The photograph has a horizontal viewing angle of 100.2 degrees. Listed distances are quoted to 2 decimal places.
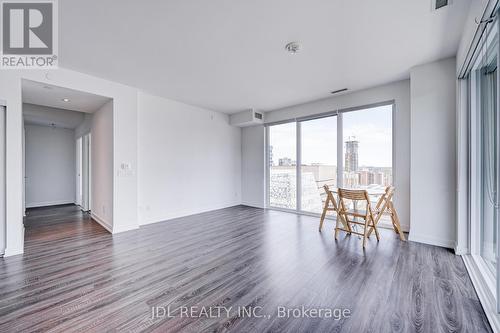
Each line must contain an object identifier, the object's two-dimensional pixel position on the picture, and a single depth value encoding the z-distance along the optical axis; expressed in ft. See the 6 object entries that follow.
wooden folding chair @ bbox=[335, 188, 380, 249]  9.71
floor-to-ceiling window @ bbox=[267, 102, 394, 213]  12.73
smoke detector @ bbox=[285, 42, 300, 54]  8.20
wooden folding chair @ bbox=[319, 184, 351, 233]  11.15
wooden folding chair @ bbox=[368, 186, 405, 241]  10.16
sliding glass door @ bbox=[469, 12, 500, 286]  6.64
